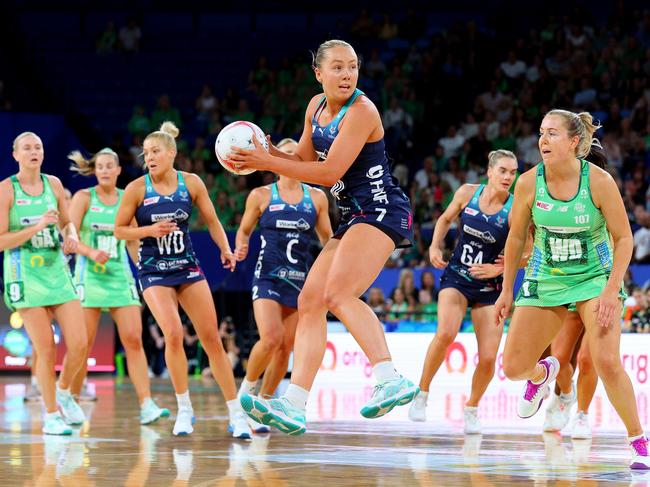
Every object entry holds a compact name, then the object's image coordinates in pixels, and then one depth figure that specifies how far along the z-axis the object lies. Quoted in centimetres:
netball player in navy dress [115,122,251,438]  1653
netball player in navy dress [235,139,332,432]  1741
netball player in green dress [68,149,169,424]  1895
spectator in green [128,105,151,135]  3962
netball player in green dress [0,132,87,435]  1692
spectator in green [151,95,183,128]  3978
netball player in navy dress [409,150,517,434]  1736
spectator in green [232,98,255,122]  3935
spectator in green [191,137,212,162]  3791
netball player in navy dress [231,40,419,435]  1131
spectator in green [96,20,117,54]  4281
